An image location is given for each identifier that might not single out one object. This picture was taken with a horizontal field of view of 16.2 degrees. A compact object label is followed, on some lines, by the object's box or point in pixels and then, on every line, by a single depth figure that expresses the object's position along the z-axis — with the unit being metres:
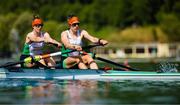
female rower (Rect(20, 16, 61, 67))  24.52
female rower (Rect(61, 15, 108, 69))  23.78
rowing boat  22.92
